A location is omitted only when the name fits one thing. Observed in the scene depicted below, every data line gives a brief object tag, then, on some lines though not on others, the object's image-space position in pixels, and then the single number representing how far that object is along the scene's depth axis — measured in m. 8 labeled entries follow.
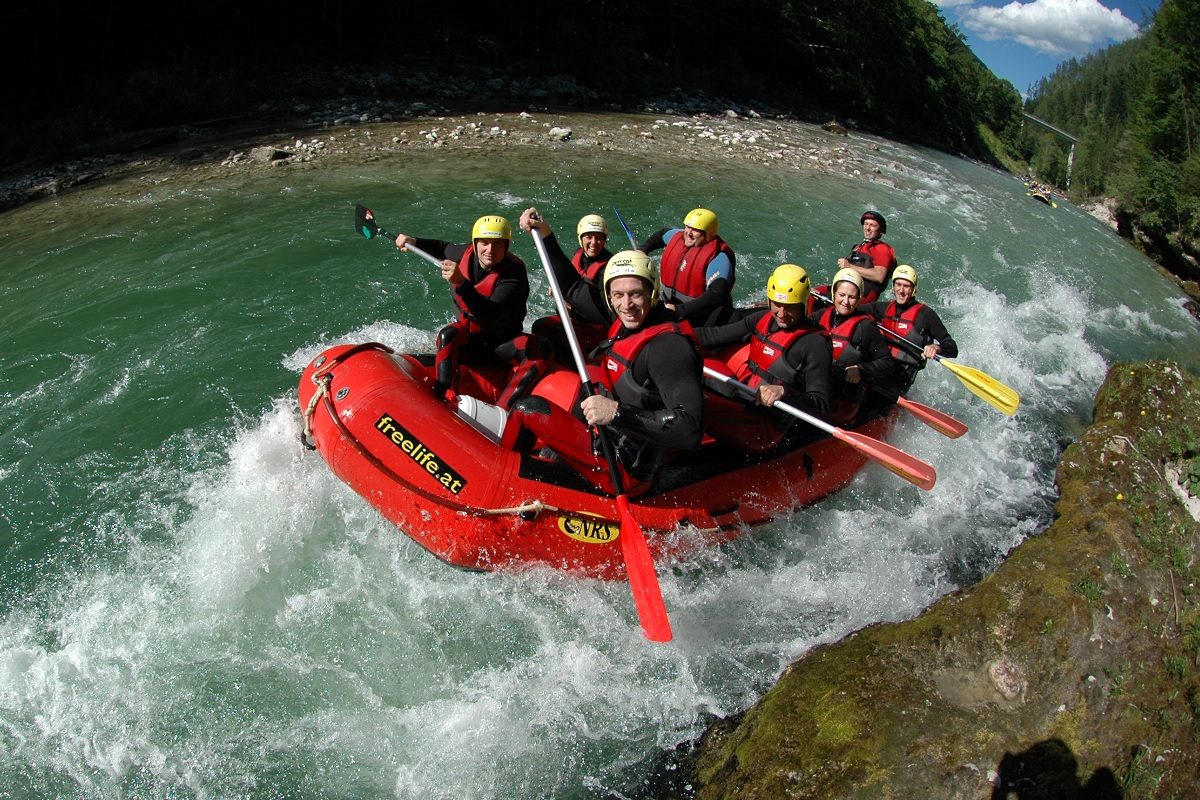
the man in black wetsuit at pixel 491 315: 5.13
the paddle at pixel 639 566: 3.79
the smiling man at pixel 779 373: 4.97
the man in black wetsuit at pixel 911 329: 6.53
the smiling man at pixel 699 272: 6.16
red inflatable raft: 4.33
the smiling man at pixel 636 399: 3.77
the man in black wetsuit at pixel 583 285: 5.77
